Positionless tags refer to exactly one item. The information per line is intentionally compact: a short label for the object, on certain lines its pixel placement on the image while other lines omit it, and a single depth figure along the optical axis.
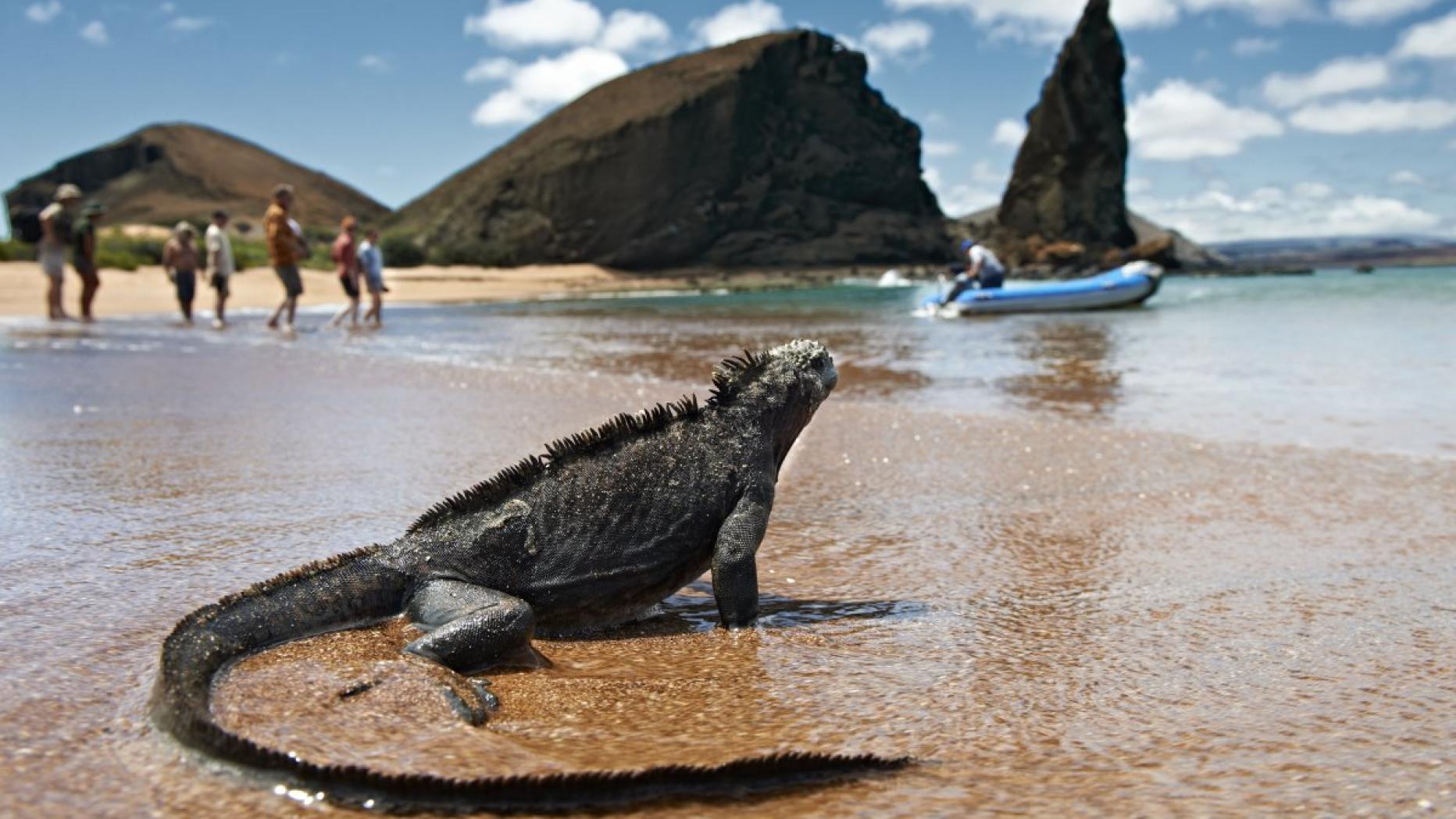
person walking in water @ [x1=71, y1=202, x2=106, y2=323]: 20.17
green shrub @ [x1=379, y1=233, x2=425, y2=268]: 71.50
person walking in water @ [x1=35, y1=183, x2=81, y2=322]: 19.73
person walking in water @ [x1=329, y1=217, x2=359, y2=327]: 23.39
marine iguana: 2.77
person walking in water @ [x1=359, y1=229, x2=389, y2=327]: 24.35
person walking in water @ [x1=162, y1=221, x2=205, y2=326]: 22.05
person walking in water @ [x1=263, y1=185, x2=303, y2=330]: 19.77
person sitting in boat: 30.20
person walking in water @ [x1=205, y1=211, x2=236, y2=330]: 21.39
